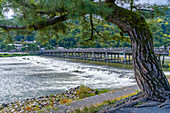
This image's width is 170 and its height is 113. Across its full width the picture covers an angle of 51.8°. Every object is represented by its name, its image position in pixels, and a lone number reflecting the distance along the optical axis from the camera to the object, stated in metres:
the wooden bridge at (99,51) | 23.70
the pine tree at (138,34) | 3.76
